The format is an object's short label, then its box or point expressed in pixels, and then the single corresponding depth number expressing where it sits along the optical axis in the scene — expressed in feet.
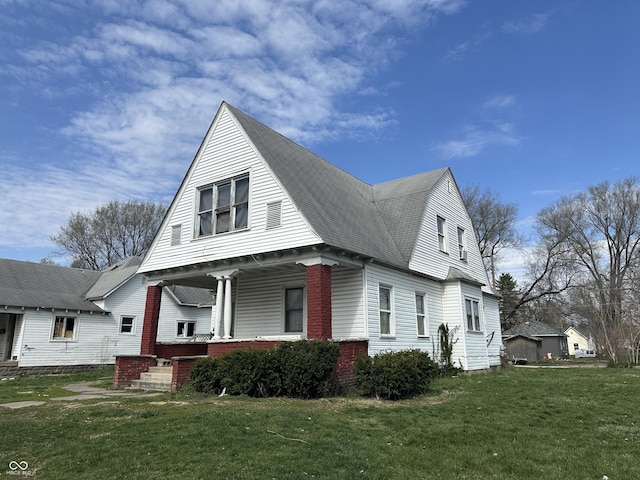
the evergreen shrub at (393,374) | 34.50
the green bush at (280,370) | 33.99
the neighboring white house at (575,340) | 232.12
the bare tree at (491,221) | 144.87
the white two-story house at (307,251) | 42.70
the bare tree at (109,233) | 146.10
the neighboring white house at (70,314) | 74.08
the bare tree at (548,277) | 144.05
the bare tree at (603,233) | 145.38
